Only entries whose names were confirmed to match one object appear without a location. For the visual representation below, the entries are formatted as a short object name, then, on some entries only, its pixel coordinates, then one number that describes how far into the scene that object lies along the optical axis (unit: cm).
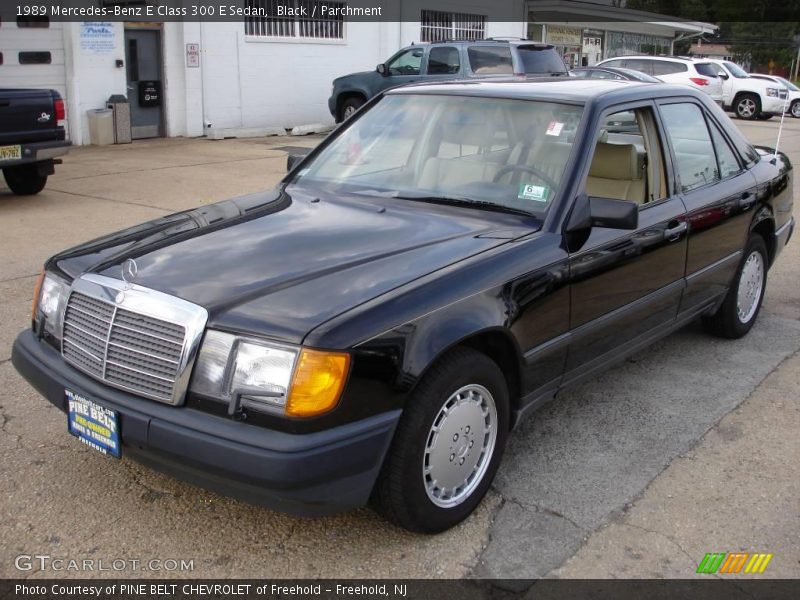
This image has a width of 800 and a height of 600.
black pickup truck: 927
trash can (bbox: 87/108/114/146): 1491
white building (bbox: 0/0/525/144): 1457
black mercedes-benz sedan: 279
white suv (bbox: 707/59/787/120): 2500
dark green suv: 1577
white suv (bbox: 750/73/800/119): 2552
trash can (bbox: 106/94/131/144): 1520
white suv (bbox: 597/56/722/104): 2378
